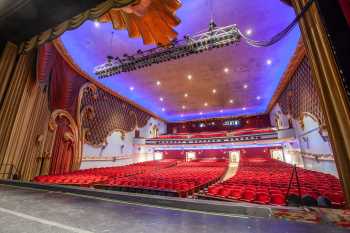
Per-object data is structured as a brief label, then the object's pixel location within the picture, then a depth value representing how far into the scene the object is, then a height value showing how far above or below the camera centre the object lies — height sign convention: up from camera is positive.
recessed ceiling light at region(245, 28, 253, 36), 6.10 +4.77
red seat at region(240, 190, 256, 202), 2.96 -0.63
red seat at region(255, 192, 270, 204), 2.81 -0.64
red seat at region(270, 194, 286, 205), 2.77 -0.64
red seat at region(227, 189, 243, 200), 3.15 -0.64
